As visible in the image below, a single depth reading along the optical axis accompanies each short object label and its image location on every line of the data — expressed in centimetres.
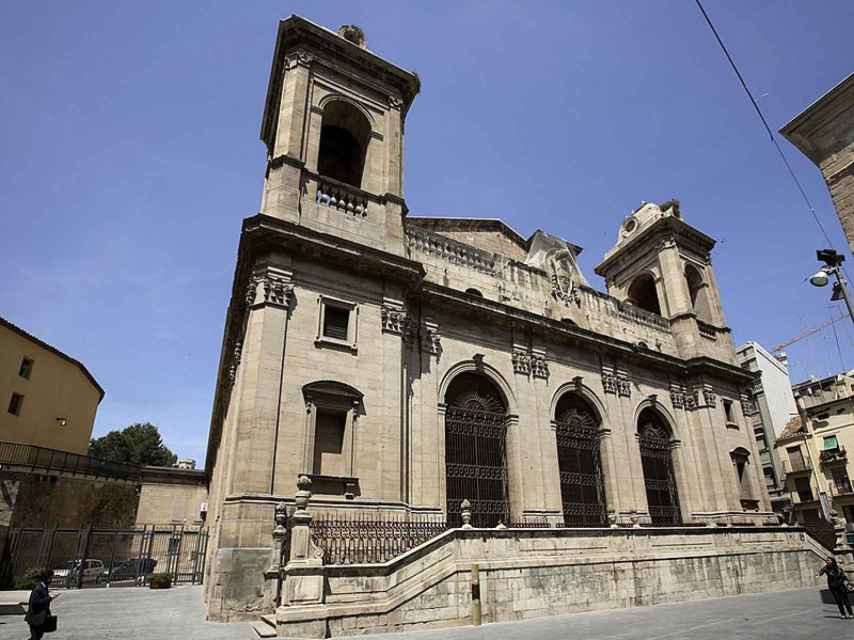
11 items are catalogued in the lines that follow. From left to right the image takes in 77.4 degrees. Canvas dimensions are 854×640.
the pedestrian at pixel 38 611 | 757
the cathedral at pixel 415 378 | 1312
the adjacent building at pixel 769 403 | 3828
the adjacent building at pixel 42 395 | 2788
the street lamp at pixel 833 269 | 1048
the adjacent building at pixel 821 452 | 3394
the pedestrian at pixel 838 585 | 1062
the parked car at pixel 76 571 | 2173
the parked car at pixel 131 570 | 2366
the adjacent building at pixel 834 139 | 1161
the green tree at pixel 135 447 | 5706
